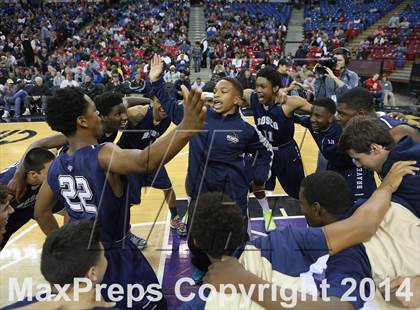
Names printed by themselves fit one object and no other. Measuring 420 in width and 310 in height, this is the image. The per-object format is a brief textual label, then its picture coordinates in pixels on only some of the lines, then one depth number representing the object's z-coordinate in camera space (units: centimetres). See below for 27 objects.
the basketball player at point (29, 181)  312
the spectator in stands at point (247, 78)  1270
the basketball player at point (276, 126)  433
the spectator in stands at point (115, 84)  1161
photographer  546
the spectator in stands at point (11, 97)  1239
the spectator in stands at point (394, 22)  1976
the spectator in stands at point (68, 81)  1294
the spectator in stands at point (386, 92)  1285
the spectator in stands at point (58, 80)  1340
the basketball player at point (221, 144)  359
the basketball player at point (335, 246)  161
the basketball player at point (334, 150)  379
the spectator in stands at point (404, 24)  1925
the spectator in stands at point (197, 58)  1814
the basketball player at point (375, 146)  224
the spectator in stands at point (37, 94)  1263
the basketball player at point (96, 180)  224
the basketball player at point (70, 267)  157
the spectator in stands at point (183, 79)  1288
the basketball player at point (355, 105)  338
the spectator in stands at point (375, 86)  1270
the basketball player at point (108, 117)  362
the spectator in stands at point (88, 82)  1278
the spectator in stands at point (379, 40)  1794
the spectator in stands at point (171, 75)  1471
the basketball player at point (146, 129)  437
